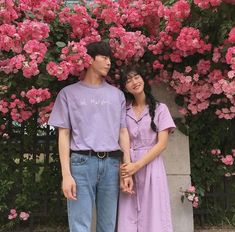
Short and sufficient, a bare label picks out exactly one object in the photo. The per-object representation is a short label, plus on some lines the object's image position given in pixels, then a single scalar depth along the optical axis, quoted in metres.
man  2.75
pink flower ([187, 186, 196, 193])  3.81
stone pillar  3.88
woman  3.02
